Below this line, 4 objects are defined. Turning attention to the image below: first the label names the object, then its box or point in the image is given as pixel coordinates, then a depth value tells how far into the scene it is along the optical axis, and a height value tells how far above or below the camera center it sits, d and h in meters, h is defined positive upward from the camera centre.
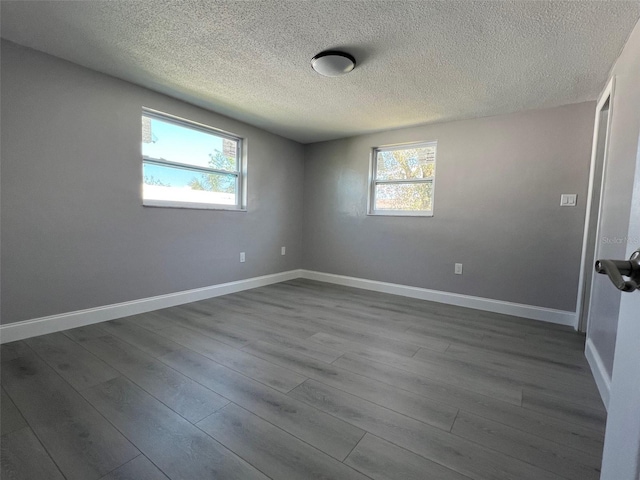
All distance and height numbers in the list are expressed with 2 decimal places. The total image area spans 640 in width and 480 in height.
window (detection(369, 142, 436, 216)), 3.63 +0.56
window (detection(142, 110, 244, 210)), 2.86 +0.56
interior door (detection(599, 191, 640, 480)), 0.43 -0.28
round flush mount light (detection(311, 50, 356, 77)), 2.03 +1.16
